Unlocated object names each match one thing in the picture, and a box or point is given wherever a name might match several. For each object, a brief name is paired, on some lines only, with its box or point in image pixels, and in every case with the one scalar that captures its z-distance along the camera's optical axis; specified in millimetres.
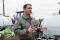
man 2672
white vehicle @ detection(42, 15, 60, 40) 2676
